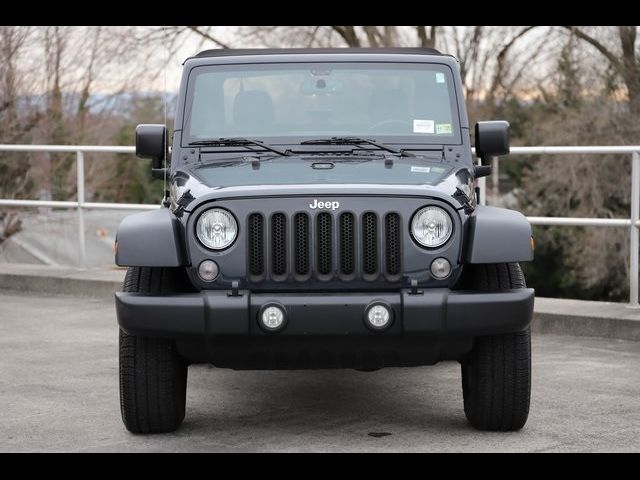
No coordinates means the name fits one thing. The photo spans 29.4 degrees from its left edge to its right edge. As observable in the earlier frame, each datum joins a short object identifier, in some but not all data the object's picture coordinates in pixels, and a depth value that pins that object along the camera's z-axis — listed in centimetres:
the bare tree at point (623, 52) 2548
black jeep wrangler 555
